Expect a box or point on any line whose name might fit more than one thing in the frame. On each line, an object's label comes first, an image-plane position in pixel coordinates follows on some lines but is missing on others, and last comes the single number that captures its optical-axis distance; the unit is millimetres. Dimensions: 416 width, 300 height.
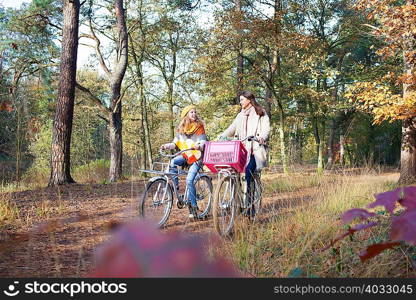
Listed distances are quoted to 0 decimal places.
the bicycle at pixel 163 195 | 4473
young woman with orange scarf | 5062
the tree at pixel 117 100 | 11547
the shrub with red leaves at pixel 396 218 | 812
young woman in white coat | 4754
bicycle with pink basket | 4180
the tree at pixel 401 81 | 8000
